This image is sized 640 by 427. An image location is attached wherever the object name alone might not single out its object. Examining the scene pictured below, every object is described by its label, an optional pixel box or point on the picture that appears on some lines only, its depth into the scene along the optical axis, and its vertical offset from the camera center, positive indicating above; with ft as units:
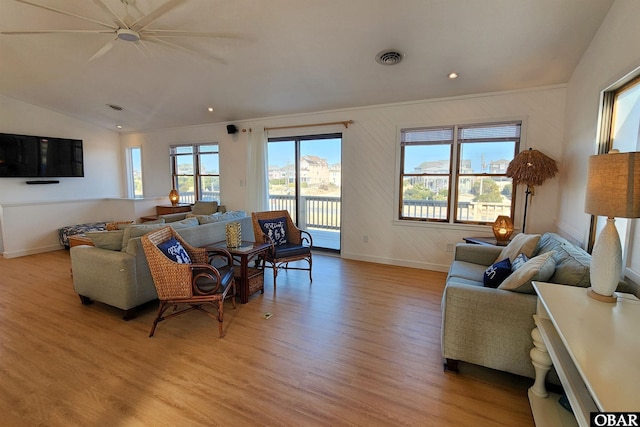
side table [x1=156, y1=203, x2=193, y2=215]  20.71 -1.35
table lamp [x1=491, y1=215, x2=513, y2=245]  11.64 -1.44
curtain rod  15.67 +3.75
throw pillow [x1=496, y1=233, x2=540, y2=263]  8.46 -1.58
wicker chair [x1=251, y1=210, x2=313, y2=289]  12.13 -2.40
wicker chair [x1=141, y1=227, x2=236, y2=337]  8.23 -2.67
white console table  3.06 -1.96
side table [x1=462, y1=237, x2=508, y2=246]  11.74 -1.99
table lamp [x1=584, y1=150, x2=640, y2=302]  4.54 -0.14
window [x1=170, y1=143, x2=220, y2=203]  21.07 +1.39
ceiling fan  7.94 +4.71
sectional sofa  9.35 -2.65
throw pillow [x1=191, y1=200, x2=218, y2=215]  19.64 -1.21
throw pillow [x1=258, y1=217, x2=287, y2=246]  12.89 -1.72
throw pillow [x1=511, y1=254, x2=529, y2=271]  7.59 -1.81
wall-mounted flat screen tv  17.54 +2.04
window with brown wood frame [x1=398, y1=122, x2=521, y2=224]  13.10 +0.97
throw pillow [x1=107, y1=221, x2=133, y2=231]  12.32 -1.60
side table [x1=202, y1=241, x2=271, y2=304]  10.67 -3.04
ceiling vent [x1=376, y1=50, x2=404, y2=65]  10.50 +4.94
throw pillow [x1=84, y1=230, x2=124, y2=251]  10.01 -1.74
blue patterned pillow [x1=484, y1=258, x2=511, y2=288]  7.33 -2.08
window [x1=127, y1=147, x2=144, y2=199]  24.02 +1.36
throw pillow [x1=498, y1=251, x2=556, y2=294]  6.28 -1.75
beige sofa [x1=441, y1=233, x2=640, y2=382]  6.21 -2.80
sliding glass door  17.19 +0.55
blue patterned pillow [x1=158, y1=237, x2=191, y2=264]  8.57 -1.84
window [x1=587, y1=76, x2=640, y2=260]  6.28 +1.61
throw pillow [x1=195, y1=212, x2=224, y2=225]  12.34 -1.25
